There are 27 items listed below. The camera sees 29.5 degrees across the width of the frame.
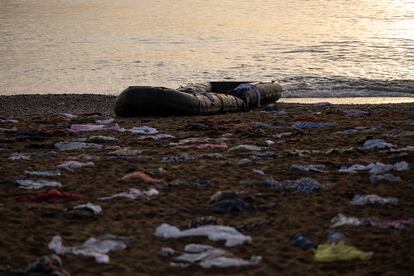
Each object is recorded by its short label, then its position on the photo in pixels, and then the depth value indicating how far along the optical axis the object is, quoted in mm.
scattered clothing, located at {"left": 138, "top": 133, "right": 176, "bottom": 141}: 12453
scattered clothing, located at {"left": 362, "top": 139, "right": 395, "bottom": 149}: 10914
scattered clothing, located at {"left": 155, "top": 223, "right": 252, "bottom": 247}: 7094
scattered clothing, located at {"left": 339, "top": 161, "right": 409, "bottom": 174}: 9487
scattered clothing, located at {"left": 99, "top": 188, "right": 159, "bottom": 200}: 8562
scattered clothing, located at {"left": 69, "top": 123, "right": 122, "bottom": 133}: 13422
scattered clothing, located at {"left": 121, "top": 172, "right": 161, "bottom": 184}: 9238
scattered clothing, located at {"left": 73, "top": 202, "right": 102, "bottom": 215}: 7982
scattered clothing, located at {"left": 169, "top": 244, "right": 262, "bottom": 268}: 6551
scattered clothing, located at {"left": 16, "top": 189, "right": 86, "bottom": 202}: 8445
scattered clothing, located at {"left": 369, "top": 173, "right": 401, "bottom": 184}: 9031
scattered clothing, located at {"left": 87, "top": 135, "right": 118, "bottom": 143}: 12203
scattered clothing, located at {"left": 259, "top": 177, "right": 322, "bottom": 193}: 8766
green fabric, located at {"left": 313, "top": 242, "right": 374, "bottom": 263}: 6590
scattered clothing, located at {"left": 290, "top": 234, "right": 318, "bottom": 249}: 6910
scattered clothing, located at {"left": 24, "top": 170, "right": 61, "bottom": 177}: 9586
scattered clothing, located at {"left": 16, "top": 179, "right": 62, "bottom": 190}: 9034
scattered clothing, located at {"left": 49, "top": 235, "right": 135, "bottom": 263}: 6773
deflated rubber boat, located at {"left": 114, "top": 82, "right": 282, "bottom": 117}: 15398
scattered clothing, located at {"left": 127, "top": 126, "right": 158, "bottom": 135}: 13070
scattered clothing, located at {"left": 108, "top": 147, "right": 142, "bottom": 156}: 10914
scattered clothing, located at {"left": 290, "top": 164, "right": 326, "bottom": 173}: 9630
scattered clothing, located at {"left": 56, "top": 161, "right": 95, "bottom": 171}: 9992
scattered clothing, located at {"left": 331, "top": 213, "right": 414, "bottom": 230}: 7349
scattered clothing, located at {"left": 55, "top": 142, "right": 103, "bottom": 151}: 11609
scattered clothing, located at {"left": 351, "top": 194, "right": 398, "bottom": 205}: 8141
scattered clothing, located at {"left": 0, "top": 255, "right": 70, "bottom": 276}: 6242
